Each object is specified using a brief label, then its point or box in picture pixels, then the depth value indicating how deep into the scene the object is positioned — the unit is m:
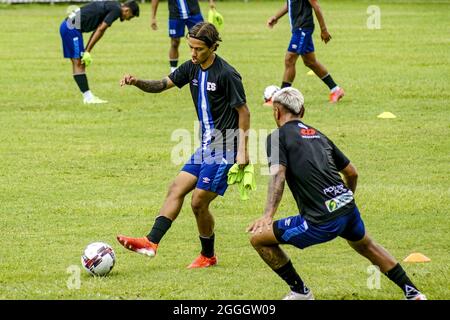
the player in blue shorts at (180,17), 21.06
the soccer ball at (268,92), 18.33
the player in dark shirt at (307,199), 8.29
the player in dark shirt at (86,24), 18.64
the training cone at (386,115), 17.48
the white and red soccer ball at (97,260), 9.60
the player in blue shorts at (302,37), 17.72
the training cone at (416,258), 10.05
